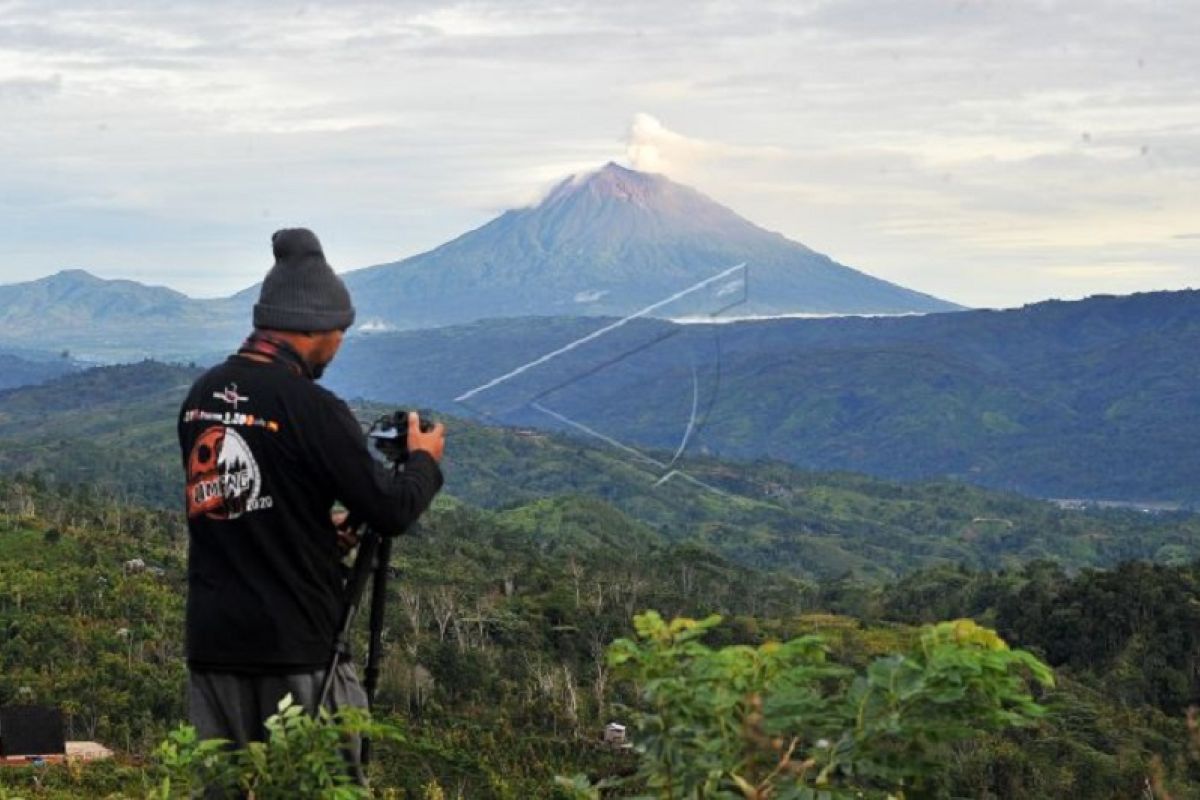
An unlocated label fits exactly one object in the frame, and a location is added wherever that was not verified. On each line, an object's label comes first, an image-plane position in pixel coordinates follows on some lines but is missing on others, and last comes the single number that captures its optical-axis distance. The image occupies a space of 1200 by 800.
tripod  5.89
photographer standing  5.66
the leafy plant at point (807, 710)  4.25
